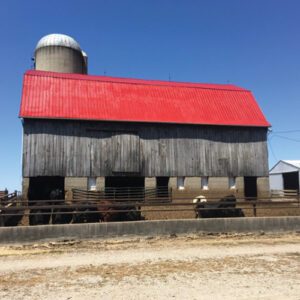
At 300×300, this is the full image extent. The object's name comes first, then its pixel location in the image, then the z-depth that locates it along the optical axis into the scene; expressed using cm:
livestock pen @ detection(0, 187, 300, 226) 1553
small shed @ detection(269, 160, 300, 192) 4212
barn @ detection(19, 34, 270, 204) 2677
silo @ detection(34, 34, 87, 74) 3878
